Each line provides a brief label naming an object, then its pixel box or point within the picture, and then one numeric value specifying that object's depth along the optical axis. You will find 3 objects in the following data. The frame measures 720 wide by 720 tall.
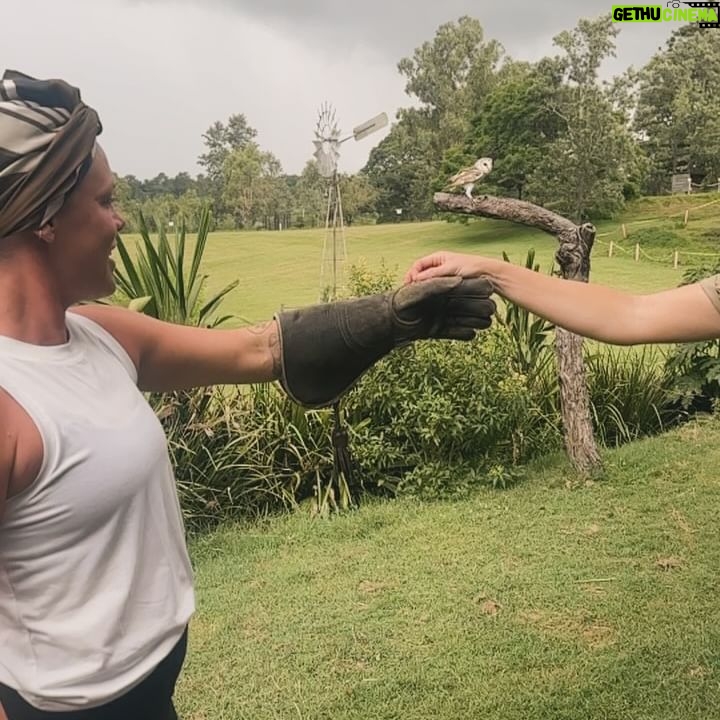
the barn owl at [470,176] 3.49
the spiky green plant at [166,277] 3.30
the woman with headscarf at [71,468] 0.75
